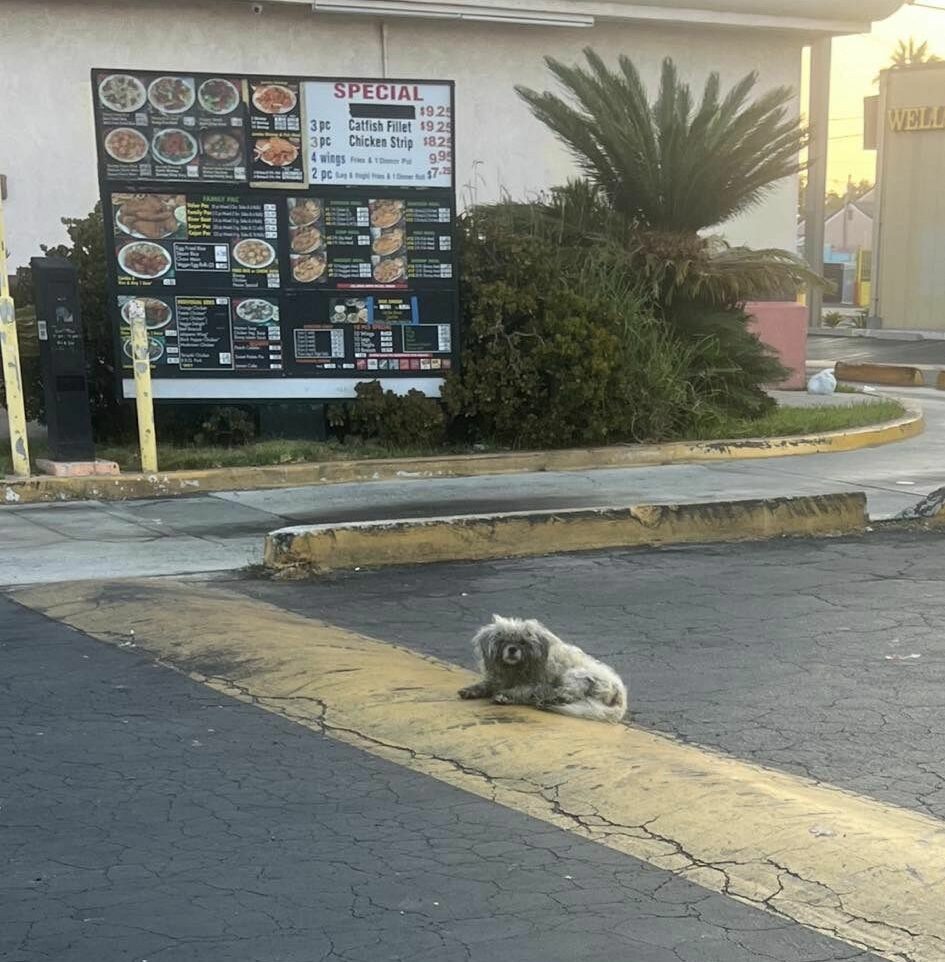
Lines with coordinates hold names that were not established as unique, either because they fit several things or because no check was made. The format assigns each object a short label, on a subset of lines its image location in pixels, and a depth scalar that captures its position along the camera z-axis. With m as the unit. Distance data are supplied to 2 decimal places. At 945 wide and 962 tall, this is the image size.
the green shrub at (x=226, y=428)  12.42
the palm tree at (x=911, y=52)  78.94
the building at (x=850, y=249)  55.67
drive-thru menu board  11.77
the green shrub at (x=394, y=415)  12.47
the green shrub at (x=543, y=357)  12.52
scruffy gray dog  5.29
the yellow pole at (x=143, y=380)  11.20
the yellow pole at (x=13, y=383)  10.88
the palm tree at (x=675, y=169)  14.05
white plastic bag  18.75
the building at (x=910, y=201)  34.22
